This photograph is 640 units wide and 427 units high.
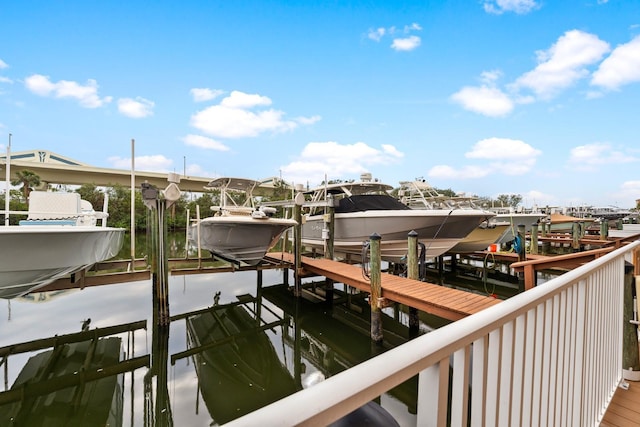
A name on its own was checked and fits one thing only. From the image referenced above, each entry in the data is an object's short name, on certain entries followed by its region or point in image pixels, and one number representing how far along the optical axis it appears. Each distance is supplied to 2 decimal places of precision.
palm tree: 24.05
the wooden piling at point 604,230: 12.81
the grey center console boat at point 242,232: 6.20
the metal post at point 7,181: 3.67
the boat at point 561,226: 19.39
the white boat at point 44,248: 3.56
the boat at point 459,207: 10.17
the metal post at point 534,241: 11.12
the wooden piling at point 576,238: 12.11
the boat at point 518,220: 12.80
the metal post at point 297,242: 7.31
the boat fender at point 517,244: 9.27
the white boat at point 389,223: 7.57
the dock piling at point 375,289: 5.08
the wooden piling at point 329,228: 8.46
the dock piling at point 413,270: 5.78
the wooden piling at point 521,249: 8.98
